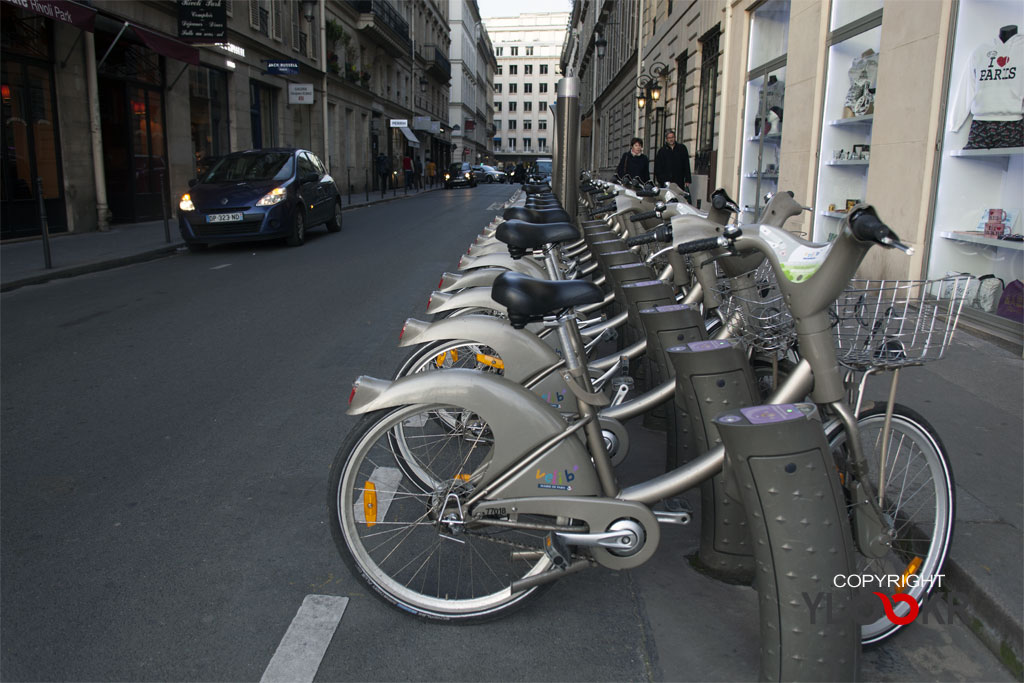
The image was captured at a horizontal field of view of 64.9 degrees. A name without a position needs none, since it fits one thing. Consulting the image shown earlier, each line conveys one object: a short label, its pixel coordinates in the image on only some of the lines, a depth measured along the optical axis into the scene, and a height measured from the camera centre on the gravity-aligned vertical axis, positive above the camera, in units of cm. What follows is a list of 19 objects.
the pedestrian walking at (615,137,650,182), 1617 +23
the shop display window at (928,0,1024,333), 652 +12
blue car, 1341 -55
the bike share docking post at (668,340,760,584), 272 -80
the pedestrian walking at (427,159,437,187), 5256 -10
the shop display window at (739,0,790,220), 1287 +117
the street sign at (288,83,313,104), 2698 +251
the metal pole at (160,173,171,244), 1416 -109
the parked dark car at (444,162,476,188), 5369 -35
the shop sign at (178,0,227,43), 1889 +337
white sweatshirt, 653 +77
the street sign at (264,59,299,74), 2454 +304
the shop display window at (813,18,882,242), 930 +67
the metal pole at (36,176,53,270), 1064 -82
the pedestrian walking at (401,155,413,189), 4232 +16
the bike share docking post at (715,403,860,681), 208 -93
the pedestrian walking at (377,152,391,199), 3406 +15
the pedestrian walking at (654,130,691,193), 1536 +25
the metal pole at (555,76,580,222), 1191 +56
